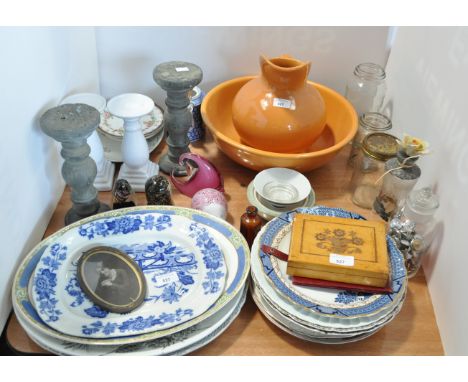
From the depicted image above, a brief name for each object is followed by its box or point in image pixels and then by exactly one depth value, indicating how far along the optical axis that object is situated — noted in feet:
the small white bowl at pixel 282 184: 3.12
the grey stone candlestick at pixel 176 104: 3.10
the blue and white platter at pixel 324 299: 2.34
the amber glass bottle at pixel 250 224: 2.83
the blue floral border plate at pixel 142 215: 2.27
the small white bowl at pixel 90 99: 3.18
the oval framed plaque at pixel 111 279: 2.47
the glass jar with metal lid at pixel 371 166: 3.02
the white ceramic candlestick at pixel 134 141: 3.08
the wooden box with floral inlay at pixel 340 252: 2.44
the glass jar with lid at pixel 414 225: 2.72
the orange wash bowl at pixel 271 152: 3.18
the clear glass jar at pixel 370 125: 3.38
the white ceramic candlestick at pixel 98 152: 3.13
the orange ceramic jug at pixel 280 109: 3.14
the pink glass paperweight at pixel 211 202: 2.98
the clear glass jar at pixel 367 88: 3.76
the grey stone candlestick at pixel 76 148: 2.59
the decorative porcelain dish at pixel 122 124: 3.66
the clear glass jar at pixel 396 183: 2.82
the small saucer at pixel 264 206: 3.02
